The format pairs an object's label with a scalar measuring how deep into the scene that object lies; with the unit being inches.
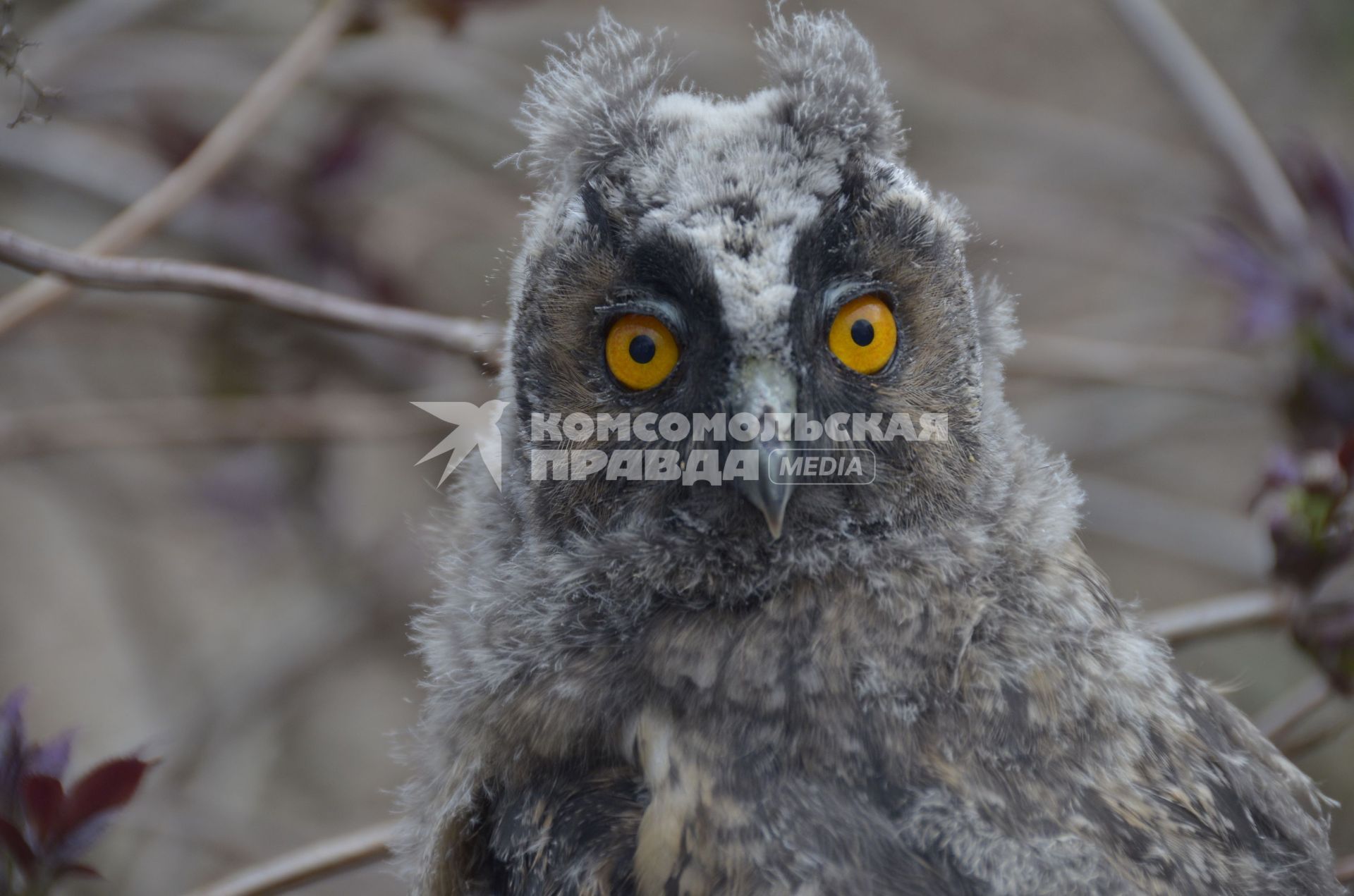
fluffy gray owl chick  134.6
